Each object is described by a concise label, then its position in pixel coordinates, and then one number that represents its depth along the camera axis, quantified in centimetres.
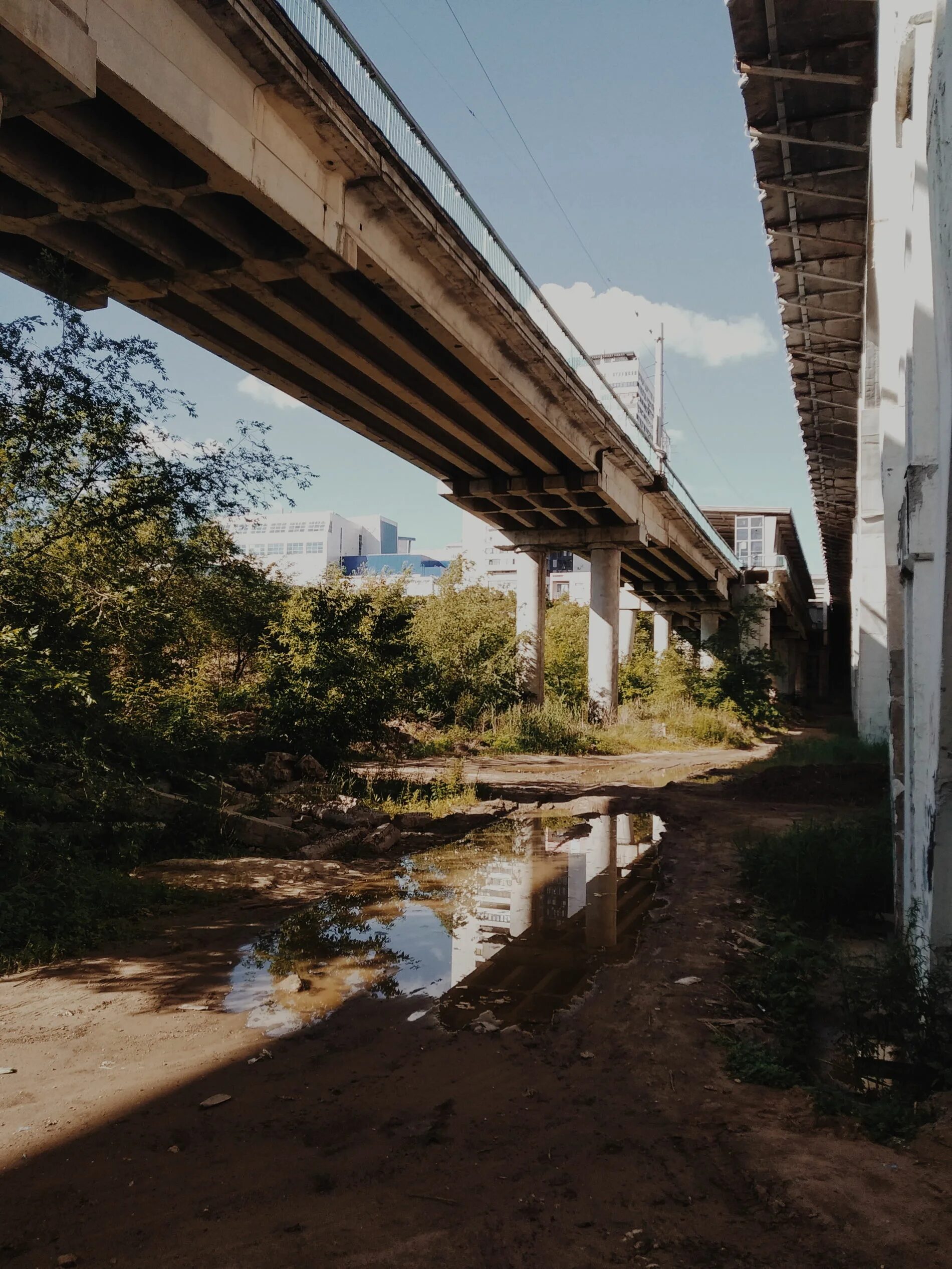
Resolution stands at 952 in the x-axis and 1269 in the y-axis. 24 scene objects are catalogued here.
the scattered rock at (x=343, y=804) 1122
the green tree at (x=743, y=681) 3206
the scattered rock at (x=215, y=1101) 409
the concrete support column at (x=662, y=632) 4991
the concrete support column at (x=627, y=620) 4553
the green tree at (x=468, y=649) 2508
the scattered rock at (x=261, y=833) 989
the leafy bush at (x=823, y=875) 749
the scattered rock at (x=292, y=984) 574
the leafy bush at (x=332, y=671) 1285
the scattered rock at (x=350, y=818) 1086
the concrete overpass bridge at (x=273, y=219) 824
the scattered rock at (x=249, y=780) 1182
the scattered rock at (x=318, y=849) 962
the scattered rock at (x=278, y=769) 1251
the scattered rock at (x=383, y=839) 1036
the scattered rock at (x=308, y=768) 1310
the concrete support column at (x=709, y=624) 4722
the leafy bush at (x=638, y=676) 3641
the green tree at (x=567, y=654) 3166
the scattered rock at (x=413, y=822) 1166
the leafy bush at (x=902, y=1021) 433
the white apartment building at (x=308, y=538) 10875
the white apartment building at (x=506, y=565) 9338
